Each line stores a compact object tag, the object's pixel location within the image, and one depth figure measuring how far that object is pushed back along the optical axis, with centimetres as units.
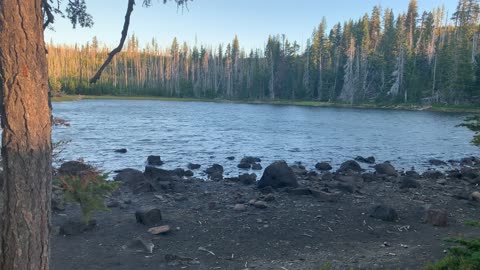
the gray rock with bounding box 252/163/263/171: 2230
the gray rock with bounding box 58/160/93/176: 1436
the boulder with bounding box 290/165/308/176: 2031
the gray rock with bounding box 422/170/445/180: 1955
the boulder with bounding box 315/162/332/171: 2252
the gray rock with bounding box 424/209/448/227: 1102
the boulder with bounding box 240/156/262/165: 2364
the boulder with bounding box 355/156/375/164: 2541
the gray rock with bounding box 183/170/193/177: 1955
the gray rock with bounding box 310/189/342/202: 1384
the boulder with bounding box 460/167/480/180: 1925
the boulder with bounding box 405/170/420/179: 1970
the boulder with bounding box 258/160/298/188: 1573
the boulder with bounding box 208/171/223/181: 1861
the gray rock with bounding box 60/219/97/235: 983
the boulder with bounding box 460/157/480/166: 2494
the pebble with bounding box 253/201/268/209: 1293
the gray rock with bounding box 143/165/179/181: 1732
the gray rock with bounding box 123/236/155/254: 898
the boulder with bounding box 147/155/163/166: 2287
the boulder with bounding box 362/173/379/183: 1837
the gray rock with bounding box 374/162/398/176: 2017
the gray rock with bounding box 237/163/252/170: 2256
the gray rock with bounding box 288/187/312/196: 1474
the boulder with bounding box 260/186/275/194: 1526
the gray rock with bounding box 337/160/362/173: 2139
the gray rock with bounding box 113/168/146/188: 1633
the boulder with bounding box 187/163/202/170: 2181
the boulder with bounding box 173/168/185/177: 1931
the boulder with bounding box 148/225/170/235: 1013
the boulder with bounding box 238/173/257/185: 1745
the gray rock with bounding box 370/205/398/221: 1149
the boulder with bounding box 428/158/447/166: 2493
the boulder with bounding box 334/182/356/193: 1538
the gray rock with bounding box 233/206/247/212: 1265
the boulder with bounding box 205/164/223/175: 2037
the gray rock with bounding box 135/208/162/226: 1082
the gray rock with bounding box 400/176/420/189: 1653
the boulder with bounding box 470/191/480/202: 1406
